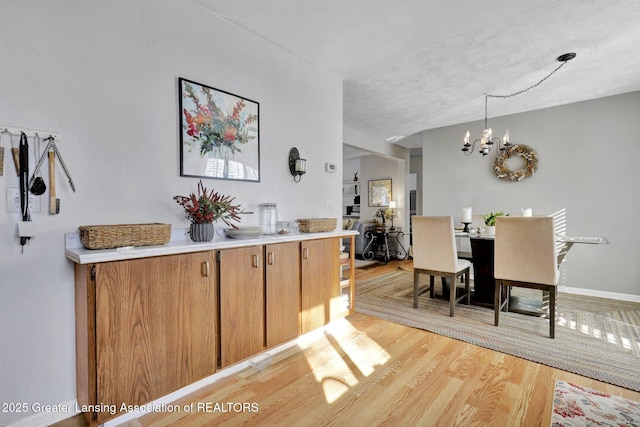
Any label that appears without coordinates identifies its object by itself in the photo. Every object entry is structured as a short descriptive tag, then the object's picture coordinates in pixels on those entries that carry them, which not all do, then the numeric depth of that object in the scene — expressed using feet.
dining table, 10.75
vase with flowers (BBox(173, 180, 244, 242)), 6.15
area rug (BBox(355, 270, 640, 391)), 7.01
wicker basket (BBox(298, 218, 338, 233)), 8.55
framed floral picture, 6.76
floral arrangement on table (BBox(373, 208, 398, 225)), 23.83
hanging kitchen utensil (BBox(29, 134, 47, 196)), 4.97
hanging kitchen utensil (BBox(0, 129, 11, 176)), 4.73
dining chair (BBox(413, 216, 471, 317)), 10.02
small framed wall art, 24.84
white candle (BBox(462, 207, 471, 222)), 11.90
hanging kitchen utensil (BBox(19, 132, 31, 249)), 4.86
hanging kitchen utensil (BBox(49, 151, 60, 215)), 5.10
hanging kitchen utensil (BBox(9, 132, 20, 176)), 4.84
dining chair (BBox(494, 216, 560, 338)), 8.34
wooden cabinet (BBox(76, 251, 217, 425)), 4.59
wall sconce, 9.05
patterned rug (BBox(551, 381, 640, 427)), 5.08
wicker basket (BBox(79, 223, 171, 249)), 4.88
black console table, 22.11
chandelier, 9.31
